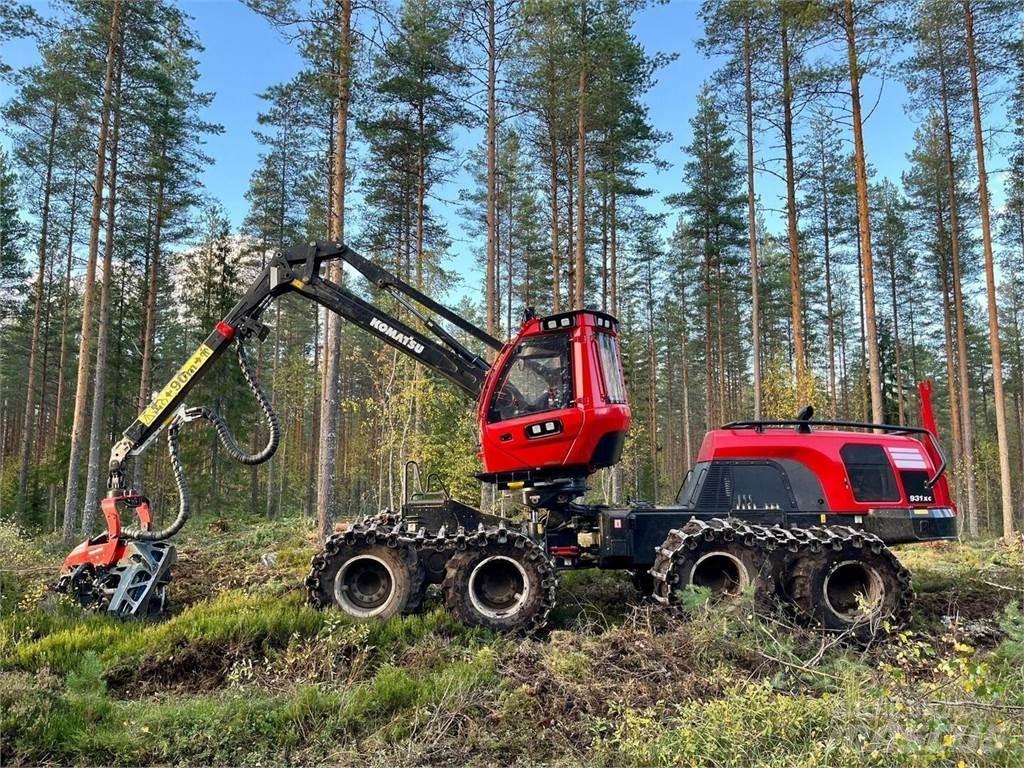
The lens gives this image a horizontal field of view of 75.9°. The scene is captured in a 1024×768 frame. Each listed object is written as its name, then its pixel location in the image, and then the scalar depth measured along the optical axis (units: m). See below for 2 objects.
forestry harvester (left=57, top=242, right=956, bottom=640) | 6.59
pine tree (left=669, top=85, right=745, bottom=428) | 24.98
